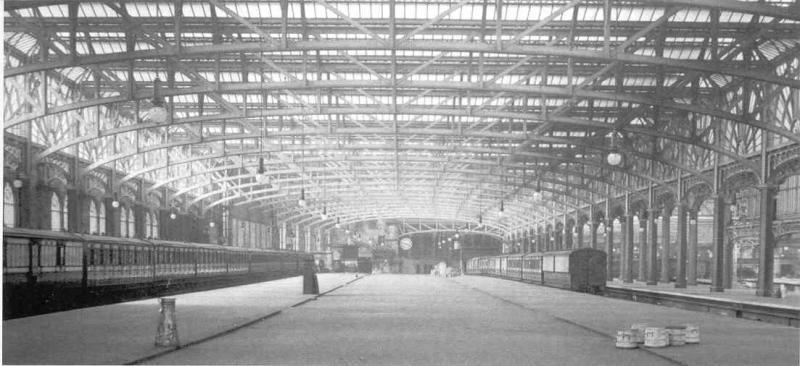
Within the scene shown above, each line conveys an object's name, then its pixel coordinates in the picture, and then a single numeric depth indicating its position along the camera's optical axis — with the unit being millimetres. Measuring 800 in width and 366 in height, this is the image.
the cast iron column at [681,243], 44281
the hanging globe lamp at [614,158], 29719
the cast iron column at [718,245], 38719
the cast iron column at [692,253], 44250
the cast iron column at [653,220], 49594
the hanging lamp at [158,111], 26880
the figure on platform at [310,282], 38438
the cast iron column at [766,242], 33844
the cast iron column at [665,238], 48094
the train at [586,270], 44500
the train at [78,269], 22781
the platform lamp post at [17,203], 36438
